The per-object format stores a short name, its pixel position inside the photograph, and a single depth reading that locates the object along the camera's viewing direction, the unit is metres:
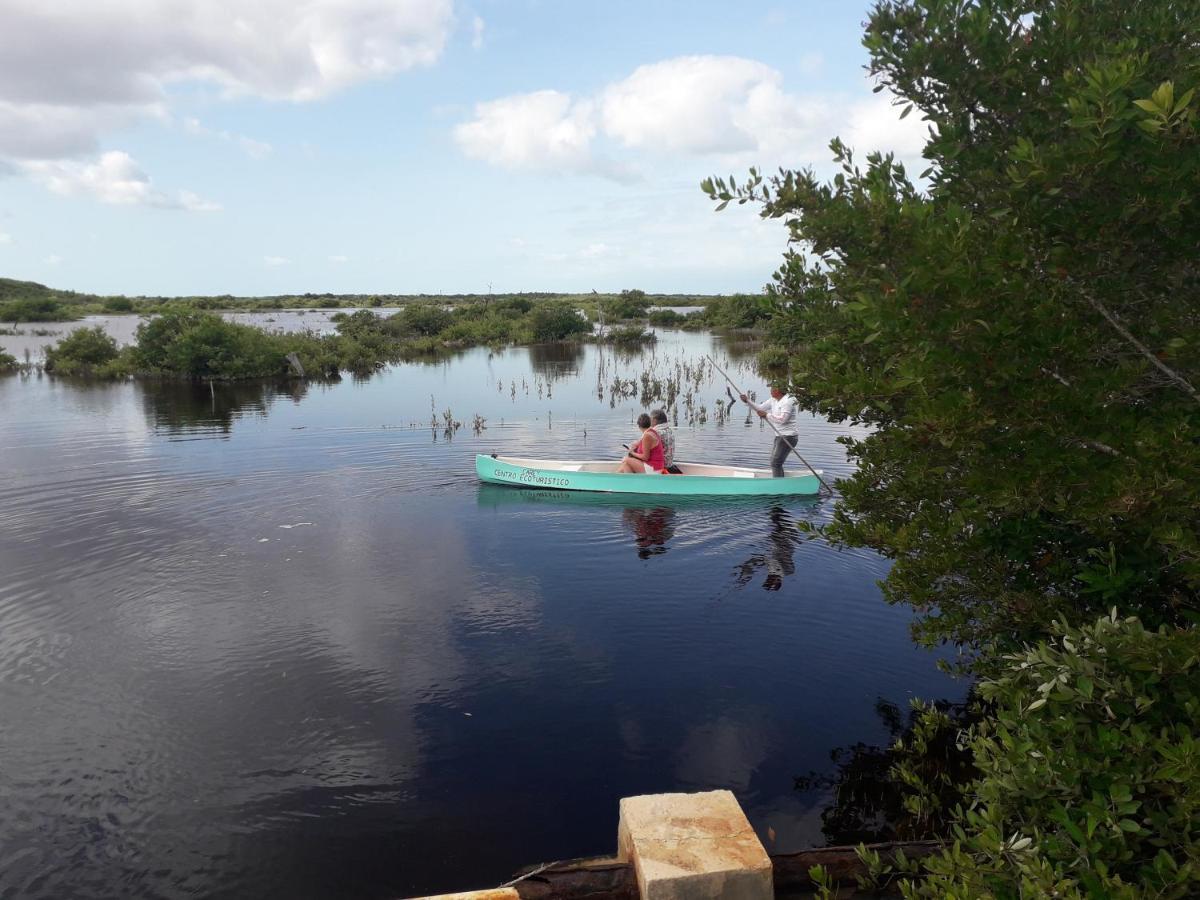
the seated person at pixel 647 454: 18.09
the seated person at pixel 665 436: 18.22
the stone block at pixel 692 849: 4.80
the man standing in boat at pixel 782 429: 18.02
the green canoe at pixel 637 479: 17.45
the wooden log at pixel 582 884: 5.07
